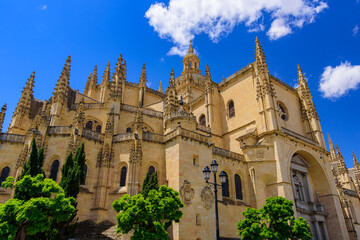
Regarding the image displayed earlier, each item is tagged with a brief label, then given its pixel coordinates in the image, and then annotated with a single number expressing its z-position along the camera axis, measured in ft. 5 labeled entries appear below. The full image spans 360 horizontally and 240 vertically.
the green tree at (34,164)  56.24
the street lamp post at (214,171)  43.46
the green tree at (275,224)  58.39
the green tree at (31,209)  40.14
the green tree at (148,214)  48.29
